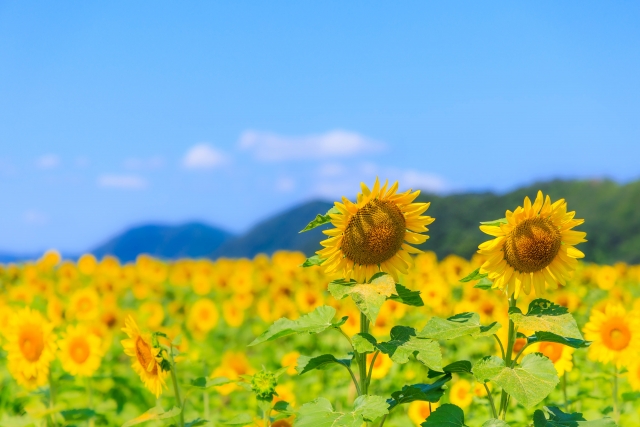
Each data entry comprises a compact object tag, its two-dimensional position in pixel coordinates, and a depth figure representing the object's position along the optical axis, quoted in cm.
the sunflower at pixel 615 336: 423
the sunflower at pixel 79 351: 437
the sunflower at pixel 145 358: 309
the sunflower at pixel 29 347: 394
